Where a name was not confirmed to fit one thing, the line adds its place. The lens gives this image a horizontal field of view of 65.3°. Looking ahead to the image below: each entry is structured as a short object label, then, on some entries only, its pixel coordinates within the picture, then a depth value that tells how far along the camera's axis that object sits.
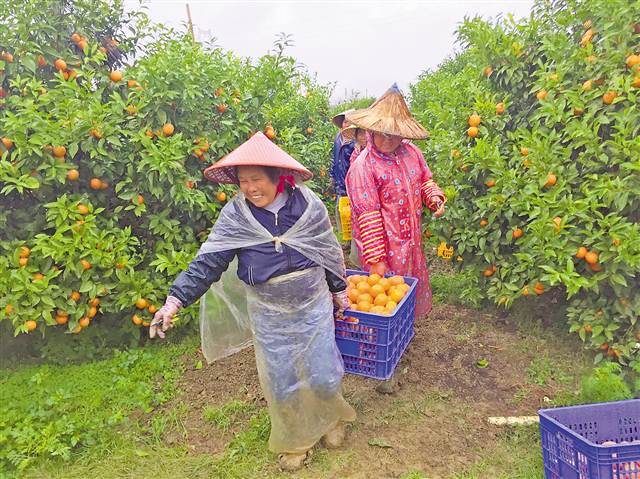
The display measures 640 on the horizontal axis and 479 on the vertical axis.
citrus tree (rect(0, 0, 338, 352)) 3.65
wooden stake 4.64
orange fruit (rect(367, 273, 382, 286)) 3.14
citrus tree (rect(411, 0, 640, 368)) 3.21
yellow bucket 5.50
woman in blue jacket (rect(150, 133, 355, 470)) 2.51
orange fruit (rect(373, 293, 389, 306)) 2.91
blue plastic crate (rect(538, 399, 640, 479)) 2.12
